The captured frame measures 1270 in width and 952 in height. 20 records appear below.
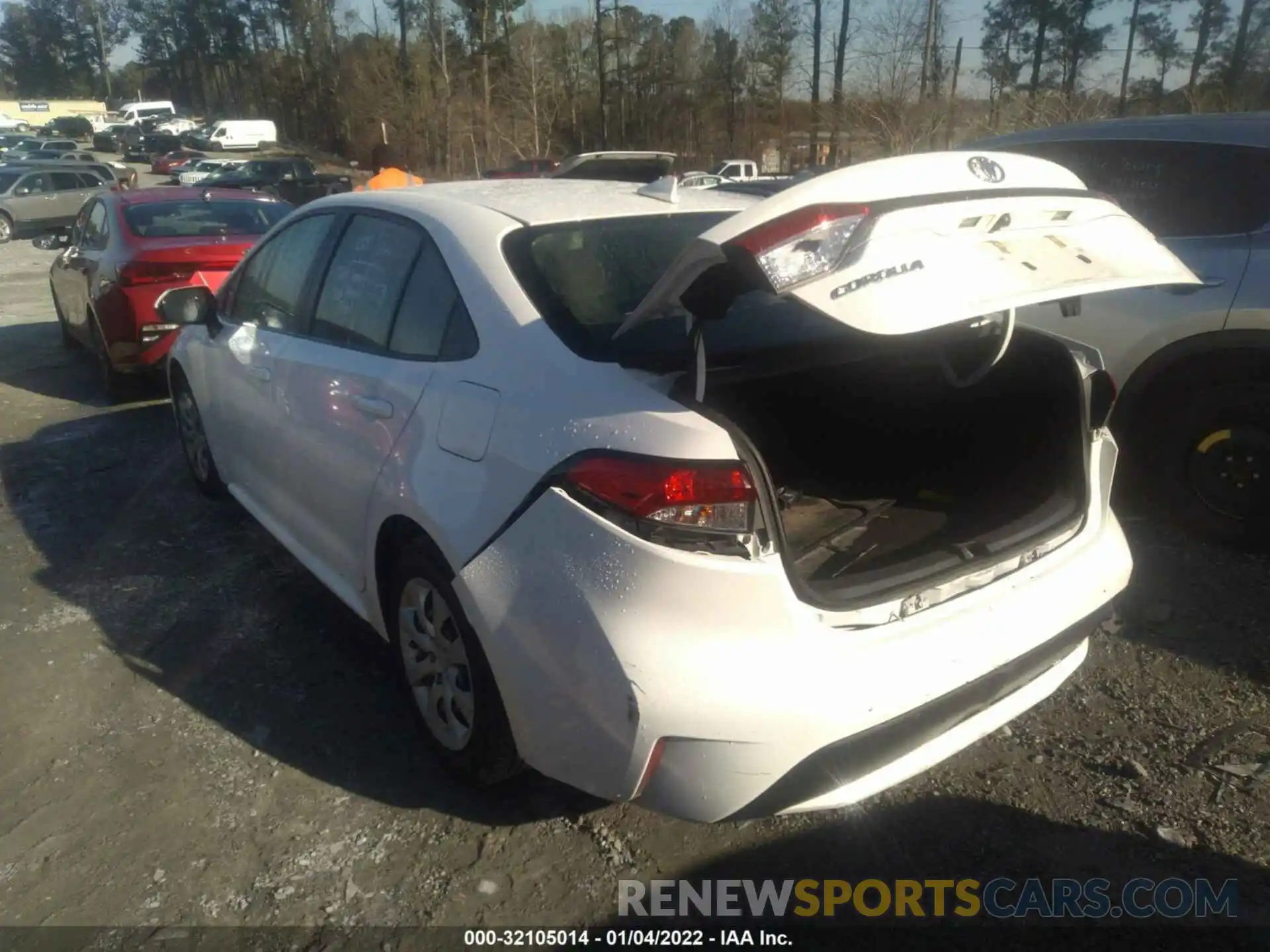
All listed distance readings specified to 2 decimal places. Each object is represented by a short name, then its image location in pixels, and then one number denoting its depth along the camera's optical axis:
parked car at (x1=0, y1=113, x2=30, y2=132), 59.62
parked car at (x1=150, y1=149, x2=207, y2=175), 39.88
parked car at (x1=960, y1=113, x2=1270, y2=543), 4.19
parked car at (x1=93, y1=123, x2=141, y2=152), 54.56
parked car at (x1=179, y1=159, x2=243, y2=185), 30.45
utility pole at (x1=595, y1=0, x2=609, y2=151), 46.31
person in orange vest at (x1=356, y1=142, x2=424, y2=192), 8.34
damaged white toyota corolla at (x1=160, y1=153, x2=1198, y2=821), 2.15
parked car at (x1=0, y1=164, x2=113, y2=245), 21.91
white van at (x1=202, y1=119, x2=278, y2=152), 52.75
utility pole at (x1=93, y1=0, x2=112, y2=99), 81.28
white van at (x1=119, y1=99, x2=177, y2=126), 65.50
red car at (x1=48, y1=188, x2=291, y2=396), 7.18
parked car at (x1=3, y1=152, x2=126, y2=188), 23.19
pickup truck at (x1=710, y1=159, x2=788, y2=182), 32.66
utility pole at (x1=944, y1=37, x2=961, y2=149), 27.60
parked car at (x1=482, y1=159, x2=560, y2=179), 26.70
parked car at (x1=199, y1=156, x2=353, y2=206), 26.81
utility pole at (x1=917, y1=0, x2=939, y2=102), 27.64
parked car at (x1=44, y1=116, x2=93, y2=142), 62.66
